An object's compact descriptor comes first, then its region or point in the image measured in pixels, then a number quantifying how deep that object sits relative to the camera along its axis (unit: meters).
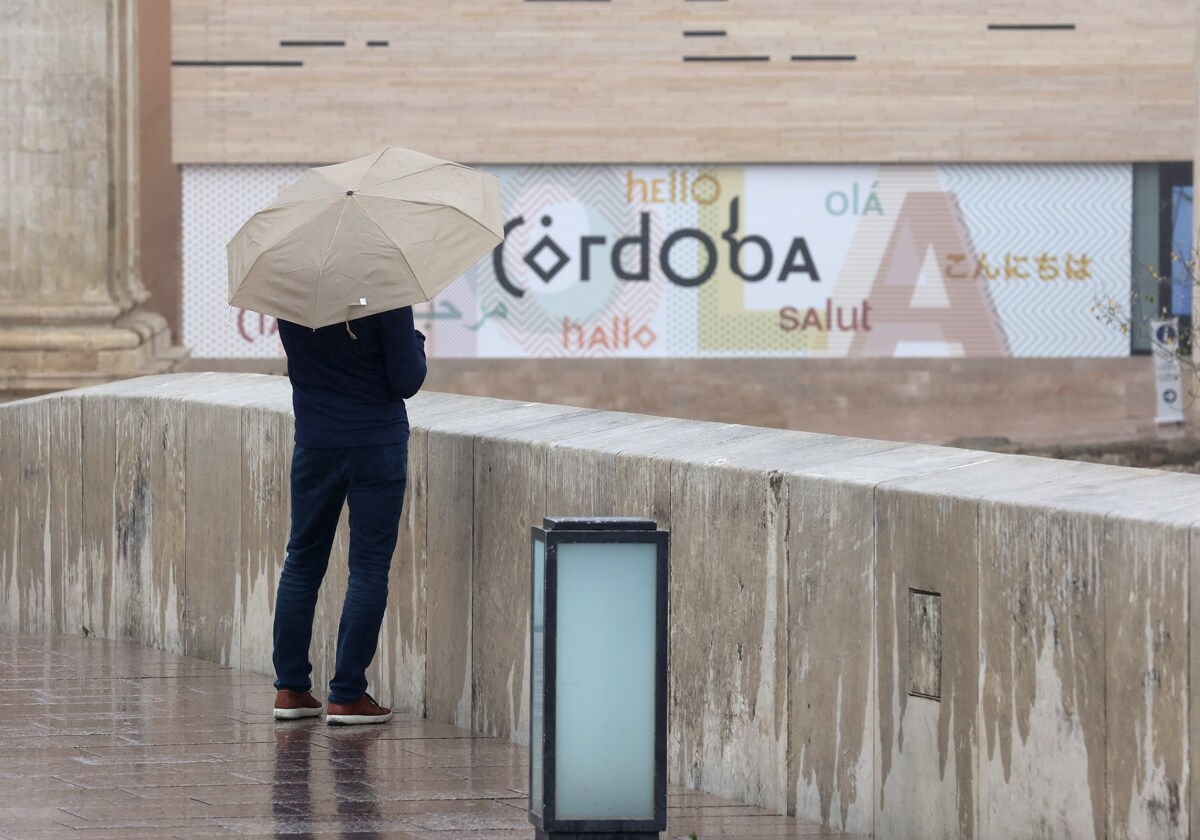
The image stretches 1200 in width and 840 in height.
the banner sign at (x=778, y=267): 52.94
